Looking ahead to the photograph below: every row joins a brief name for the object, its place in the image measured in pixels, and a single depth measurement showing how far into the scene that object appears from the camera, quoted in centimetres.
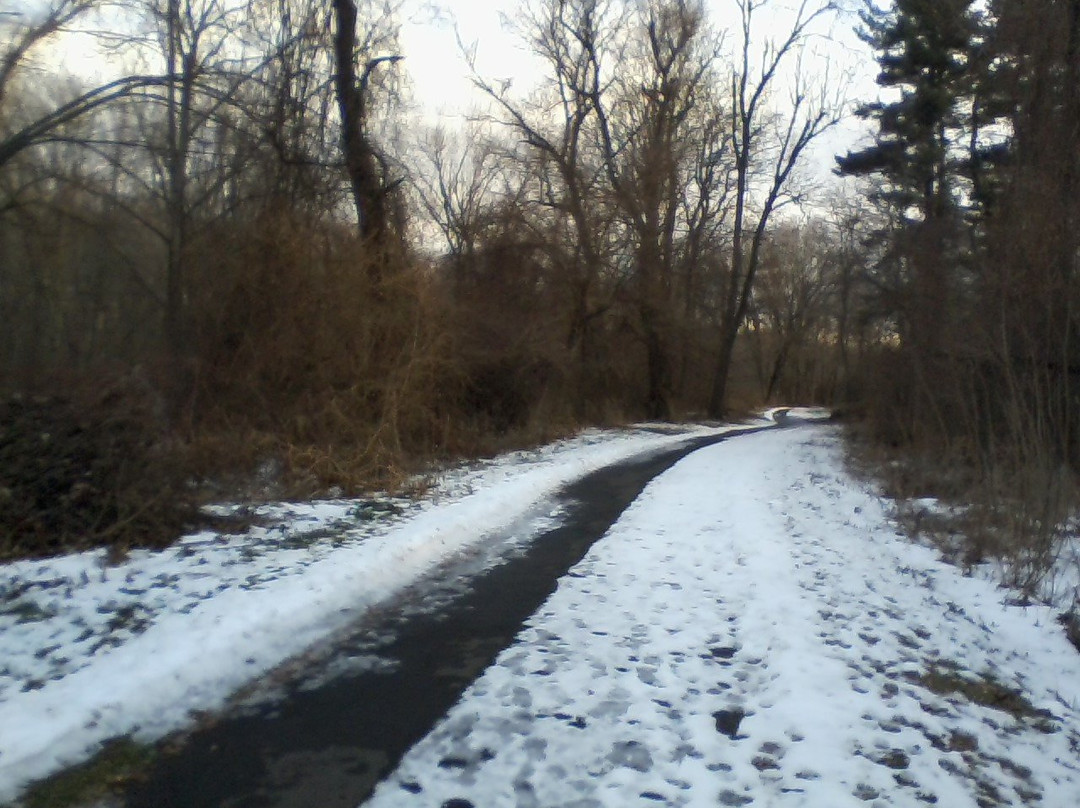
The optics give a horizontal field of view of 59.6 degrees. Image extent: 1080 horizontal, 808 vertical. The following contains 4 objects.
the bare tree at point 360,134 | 2045
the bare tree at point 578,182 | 3222
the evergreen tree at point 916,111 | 2458
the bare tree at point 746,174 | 4247
